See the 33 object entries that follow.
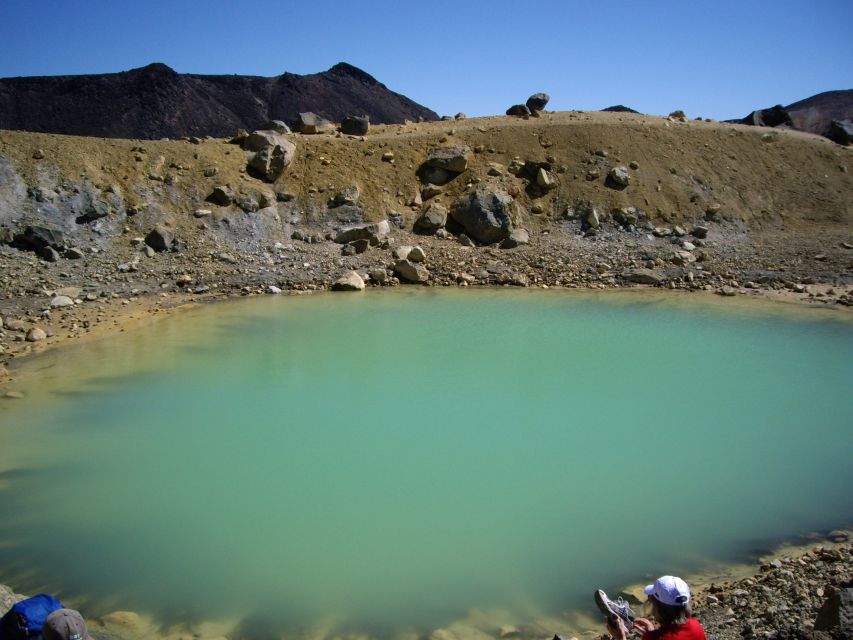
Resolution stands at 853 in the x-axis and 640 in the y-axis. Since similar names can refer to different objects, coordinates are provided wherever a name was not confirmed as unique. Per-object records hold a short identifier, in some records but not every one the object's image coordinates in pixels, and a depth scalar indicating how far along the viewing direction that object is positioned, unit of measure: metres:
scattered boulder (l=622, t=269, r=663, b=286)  18.06
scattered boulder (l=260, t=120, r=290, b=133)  24.42
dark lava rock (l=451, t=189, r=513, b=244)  20.48
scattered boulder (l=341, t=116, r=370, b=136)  24.70
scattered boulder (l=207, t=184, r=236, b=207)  19.78
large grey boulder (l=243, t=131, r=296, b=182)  21.25
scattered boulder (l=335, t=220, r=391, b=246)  19.81
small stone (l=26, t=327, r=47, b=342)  11.76
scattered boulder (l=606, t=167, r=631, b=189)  22.31
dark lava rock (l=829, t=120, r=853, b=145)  26.73
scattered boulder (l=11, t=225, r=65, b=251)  16.11
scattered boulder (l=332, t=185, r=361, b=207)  21.06
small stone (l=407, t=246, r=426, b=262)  18.91
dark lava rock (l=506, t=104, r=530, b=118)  26.42
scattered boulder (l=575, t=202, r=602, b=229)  21.20
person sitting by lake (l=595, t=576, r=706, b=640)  3.05
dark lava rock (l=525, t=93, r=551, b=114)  27.00
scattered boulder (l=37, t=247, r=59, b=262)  15.96
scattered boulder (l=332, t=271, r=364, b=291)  17.34
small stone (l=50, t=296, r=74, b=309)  13.39
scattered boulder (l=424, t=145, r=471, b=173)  22.58
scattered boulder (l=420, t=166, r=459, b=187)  22.61
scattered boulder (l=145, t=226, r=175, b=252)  17.80
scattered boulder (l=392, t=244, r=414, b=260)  18.84
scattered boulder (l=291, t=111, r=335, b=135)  24.59
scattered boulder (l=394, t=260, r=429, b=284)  18.12
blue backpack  3.24
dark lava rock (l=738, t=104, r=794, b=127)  32.12
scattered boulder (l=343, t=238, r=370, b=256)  19.33
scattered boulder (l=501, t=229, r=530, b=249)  20.27
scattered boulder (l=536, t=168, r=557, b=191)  22.19
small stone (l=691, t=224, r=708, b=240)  20.78
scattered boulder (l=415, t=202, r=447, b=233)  20.91
